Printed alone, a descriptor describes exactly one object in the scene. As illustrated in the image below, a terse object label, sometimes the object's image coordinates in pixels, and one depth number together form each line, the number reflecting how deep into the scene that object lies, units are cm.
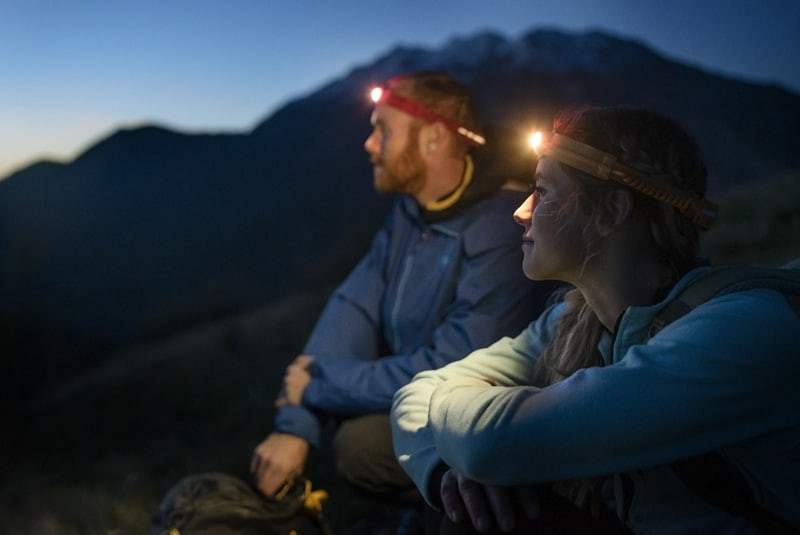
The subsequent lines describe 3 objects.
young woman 123
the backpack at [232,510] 242
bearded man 272
